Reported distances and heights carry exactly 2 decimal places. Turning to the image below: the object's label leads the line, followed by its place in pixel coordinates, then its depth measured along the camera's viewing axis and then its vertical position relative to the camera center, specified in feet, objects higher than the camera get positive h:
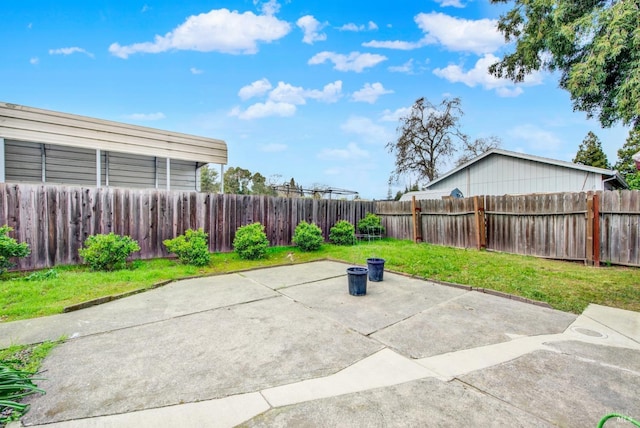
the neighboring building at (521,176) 34.04 +4.78
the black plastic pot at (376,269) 17.56 -3.66
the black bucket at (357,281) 14.53 -3.67
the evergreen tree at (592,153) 78.64 +16.64
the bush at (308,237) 26.96 -2.49
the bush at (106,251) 17.48 -2.47
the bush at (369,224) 35.47 -1.64
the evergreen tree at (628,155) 69.33 +14.84
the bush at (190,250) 20.53 -2.81
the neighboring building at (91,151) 22.62 +6.00
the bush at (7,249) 14.82 -2.00
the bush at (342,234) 31.42 -2.56
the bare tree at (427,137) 70.54 +19.18
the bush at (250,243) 23.16 -2.60
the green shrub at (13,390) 5.74 -4.03
